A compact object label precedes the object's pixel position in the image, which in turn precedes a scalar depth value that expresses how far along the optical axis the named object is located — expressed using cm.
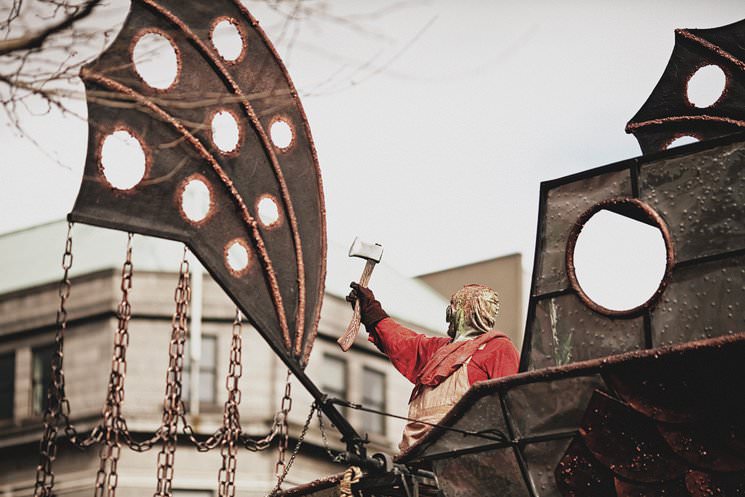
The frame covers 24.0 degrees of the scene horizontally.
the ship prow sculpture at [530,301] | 1226
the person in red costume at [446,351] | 1402
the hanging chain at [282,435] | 1426
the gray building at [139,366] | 3756
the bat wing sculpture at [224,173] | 1358
